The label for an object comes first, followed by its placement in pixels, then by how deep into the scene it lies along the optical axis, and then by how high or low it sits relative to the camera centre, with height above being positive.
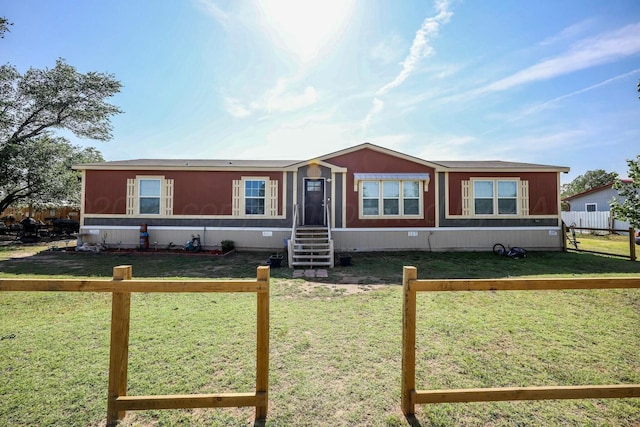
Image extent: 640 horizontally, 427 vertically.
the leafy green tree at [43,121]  16.53 +6.79
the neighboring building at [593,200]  20.70 +1.71
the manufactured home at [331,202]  11.62 +0.74
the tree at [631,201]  5.98 +0.44
